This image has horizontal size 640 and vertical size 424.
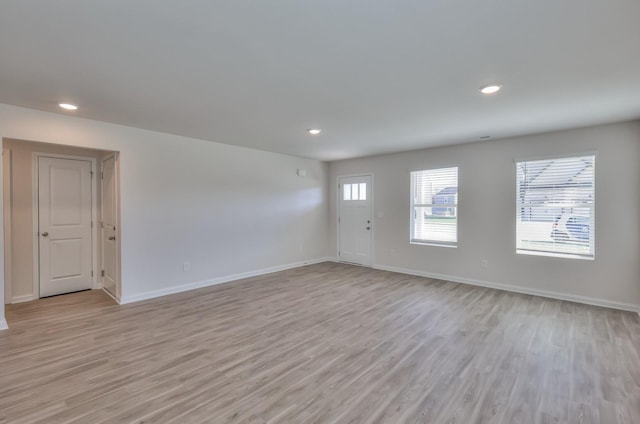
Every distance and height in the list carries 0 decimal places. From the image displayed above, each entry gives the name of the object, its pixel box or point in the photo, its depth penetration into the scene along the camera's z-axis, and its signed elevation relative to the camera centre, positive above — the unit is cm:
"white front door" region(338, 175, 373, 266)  657 -27
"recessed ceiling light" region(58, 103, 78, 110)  321 +111
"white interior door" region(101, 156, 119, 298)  435 -31
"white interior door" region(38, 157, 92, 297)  440 -28
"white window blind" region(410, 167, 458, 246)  536 +5
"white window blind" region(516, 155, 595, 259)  413 +3
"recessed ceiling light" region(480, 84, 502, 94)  270 +112
